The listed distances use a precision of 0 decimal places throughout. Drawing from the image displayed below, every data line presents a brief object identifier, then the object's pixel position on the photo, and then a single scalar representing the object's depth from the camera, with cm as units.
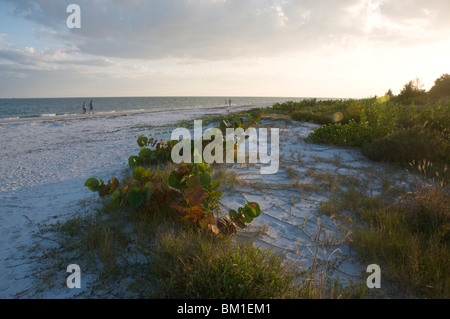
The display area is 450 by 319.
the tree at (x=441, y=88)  1947
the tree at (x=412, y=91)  1834
